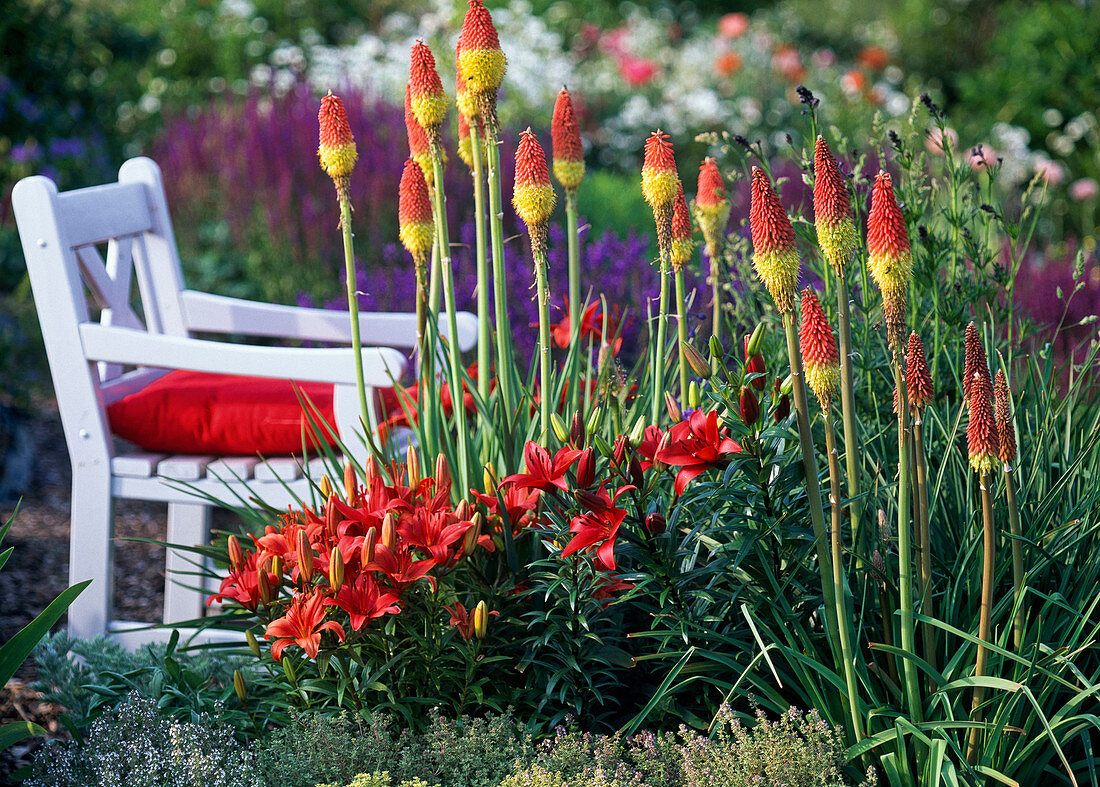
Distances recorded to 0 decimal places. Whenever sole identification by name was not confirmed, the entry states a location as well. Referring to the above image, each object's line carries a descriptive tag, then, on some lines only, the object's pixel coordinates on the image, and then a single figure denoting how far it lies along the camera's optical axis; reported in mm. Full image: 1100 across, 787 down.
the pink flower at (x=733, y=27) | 19282
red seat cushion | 5043
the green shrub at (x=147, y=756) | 4294
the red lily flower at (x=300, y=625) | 4314
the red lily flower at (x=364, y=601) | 4293
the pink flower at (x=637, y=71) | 16285
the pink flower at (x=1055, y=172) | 12402
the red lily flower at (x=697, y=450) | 4214
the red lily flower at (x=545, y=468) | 4302
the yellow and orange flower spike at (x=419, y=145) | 4600
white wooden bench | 4855
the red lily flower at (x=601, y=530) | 4222
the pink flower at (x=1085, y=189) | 12291
